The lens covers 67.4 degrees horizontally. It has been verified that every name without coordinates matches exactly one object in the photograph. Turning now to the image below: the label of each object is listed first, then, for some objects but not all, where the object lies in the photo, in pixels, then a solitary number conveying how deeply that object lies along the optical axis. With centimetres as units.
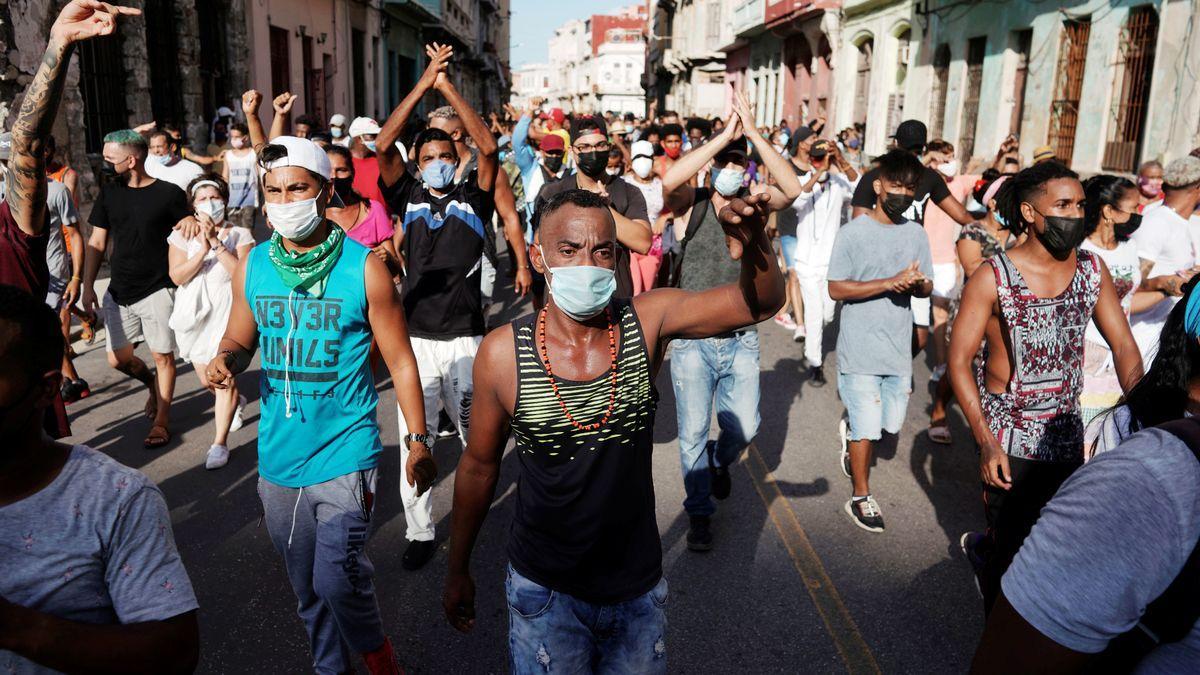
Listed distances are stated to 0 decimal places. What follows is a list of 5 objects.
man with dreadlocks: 346
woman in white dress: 527
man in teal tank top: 299
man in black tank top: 234
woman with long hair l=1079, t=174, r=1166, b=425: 442
